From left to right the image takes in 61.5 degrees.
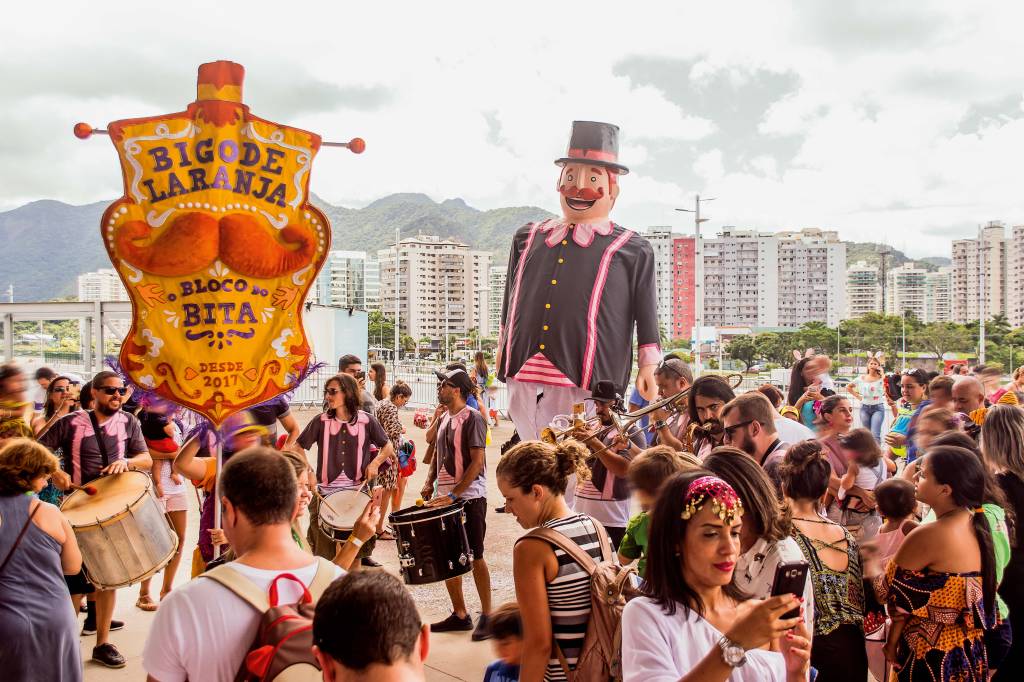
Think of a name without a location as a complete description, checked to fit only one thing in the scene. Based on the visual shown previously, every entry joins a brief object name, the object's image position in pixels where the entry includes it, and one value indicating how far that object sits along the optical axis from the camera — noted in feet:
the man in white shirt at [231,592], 7.14
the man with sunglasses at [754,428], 13.28
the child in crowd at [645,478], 10.99
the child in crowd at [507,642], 10.07
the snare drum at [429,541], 16.87
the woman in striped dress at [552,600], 9.64
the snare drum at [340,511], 19.12
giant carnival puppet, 16.35
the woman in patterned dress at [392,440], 22.20
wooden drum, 15.90
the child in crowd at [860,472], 16.20
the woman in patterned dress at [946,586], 11.07
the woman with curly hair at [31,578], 11.91
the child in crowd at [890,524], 12.66
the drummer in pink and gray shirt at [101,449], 17.66
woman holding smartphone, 6.89
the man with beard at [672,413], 16.62
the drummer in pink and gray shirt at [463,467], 19.04
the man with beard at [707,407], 15.04
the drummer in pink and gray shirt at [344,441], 20.93
